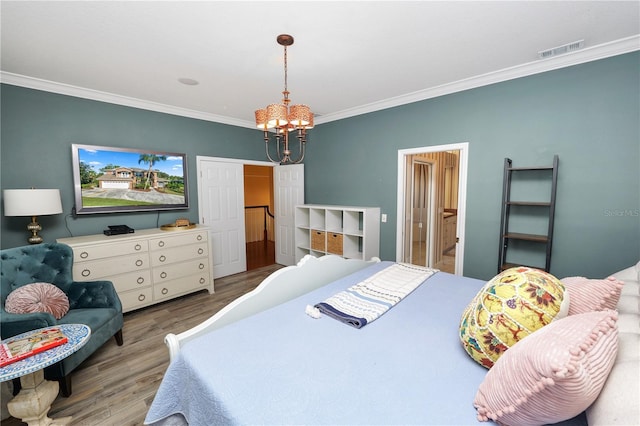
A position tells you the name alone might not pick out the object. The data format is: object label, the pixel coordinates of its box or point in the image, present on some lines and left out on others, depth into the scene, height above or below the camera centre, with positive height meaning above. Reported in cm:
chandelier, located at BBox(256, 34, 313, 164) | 187 +54
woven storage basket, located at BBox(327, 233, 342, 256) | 389 -79
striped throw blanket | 154 -72
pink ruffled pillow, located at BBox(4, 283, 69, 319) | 190 -82
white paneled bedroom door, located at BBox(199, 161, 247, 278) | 411 -34
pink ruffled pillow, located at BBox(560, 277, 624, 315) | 112 -47
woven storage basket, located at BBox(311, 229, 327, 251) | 412 -78
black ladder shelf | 238 -19
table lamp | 241 -10
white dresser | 274 -83
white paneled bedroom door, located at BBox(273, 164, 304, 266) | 470 -22
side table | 137 -113
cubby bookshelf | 366 -61
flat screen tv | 303 +15
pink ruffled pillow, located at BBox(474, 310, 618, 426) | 72 -53
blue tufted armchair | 179 -88
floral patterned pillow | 104 -49
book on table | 137 -86
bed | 92 -76
